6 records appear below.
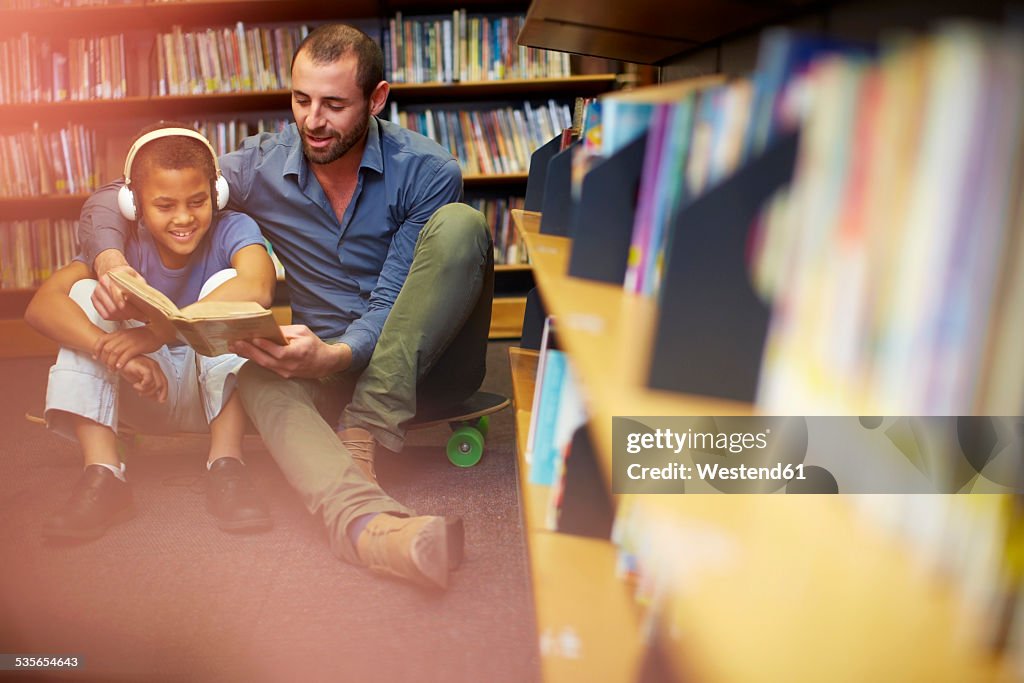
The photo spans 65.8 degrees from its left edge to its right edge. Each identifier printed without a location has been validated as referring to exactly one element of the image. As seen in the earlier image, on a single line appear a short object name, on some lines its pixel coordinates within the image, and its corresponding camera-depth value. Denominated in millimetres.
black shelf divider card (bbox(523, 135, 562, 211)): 1681
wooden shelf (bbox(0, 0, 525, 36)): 2996
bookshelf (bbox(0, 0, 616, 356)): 3027
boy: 1470
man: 1392
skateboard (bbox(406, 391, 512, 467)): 1729
